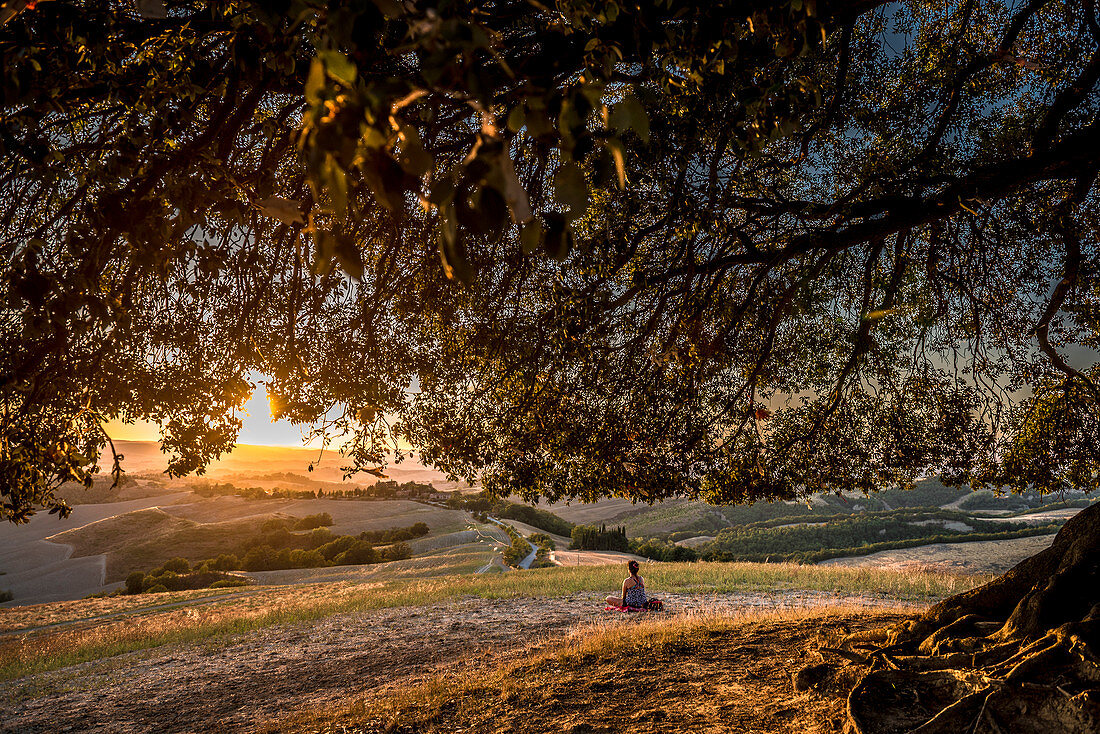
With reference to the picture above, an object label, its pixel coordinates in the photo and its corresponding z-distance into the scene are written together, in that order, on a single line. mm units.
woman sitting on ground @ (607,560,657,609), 15816
